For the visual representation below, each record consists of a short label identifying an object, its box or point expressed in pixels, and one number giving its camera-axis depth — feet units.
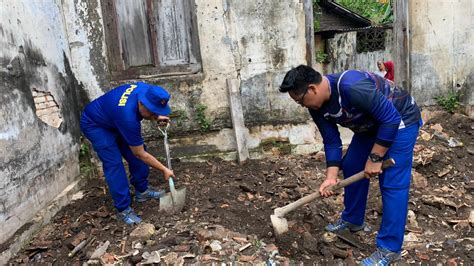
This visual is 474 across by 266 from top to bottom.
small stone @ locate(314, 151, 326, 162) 18.26
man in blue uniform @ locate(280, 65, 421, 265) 8.73
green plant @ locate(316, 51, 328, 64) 23.10
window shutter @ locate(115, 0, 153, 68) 17.76
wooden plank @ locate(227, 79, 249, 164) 17.94
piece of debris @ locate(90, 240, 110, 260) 10.54
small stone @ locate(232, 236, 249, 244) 10.52
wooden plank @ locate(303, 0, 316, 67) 17.99
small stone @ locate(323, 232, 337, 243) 11.34
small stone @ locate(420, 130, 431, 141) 18.71
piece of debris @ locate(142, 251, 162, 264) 9.69
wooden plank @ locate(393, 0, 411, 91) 19.88
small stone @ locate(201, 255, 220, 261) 9.81
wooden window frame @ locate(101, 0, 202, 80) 17.39
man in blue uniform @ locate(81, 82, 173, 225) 11.31
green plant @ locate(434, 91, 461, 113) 20.53
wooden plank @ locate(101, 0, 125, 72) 17.29
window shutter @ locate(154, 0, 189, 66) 18.04
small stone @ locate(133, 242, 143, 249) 10.72
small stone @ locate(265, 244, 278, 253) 10.27
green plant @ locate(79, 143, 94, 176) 17.29
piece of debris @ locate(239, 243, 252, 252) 10.17
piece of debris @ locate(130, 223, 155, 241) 11.19
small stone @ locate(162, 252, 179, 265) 9.69
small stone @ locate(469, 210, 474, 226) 11.83
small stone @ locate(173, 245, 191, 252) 10.13
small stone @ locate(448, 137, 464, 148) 18.13
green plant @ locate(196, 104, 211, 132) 18.12
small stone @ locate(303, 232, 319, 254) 10.54
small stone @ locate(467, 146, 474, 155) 17.53
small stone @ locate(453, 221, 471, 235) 11.65
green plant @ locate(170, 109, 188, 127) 17.98
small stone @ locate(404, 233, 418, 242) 11.42
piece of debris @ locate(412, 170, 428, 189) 15.08
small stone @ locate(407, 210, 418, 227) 12.35
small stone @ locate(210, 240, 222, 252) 10.17
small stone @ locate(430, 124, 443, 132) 19.40
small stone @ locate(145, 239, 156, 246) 10.77
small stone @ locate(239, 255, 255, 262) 9.83
